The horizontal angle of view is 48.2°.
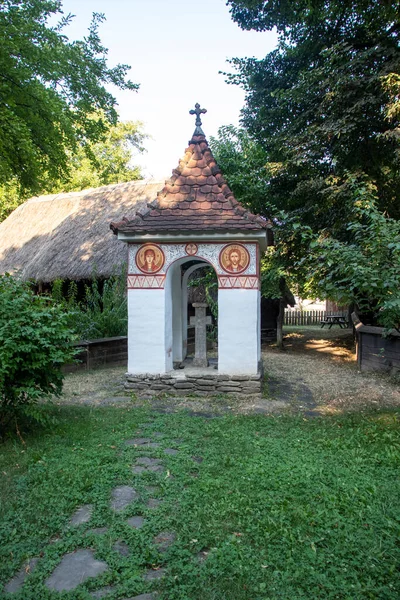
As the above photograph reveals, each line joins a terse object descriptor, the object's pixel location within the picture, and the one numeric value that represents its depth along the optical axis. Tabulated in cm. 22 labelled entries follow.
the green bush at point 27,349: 485
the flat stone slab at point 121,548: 288
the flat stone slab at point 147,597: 246
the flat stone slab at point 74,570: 259
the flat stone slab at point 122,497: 353
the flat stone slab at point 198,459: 451
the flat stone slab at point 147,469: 418
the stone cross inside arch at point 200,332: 912
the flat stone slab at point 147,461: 440
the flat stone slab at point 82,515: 331
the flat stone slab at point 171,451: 472
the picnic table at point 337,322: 2420
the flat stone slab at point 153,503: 353
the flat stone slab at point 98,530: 313
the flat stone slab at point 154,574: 264
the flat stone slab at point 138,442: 504
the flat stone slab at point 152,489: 377
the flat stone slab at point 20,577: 257
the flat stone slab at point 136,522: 322
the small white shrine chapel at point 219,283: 784
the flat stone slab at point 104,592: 248
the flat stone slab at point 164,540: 294
